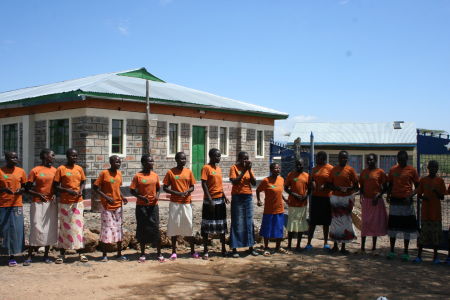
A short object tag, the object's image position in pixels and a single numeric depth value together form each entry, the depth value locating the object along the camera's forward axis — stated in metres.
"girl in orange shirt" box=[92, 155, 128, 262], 6.35
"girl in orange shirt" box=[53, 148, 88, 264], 6.20
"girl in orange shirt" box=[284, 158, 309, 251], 7.02
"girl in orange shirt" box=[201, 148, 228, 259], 6.52
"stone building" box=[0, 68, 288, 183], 12.84
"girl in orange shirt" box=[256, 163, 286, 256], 6.88
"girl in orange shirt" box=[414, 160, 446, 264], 6.36
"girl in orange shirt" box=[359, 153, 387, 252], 6.77
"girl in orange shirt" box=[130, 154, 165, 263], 6.43
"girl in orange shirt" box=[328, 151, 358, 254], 6.80
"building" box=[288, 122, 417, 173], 28.94
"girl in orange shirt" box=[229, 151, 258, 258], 6.65
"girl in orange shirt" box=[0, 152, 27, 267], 6.01
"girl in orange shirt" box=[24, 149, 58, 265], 6.18
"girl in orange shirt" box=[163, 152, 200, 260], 6.49
